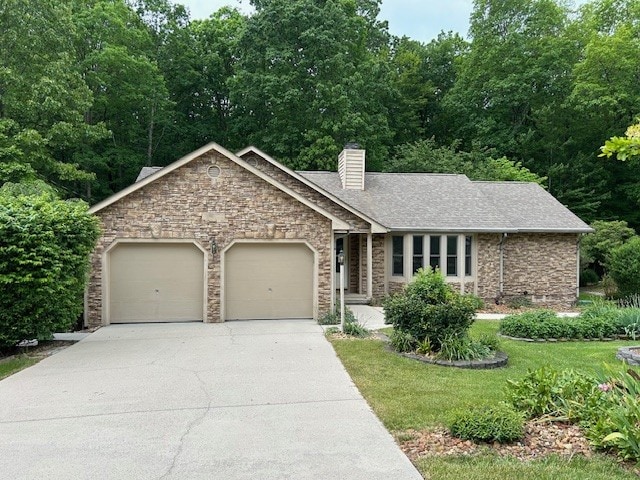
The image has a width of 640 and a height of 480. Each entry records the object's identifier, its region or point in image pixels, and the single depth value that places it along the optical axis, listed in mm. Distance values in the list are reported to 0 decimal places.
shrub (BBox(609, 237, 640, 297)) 15320
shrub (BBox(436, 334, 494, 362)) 7871
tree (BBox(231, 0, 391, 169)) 26047
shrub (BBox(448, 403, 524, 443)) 4527
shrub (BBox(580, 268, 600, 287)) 22531
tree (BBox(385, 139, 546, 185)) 25188
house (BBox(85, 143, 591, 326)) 11484
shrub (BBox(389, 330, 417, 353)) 8523
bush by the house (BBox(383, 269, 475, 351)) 8148
